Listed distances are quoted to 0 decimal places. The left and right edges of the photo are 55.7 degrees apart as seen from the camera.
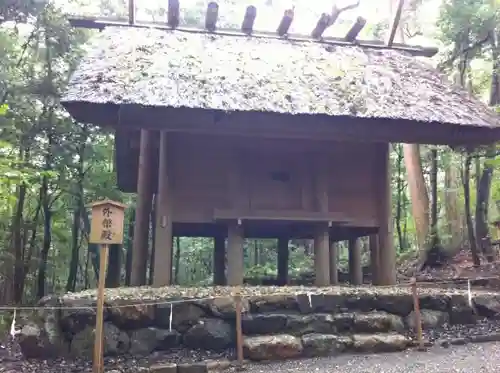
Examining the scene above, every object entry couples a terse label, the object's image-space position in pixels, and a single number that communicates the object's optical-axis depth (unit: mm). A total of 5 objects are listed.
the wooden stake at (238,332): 5367
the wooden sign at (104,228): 4801
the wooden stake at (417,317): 5937
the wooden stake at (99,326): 4625
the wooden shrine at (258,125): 6699
